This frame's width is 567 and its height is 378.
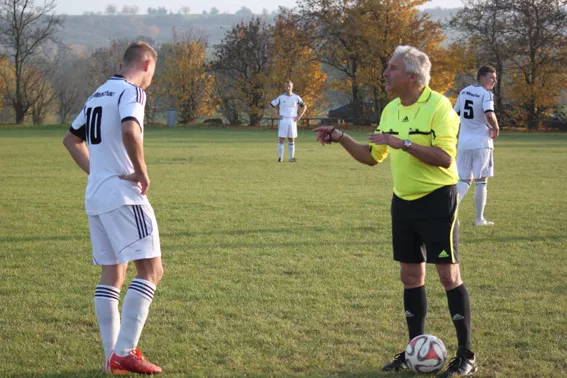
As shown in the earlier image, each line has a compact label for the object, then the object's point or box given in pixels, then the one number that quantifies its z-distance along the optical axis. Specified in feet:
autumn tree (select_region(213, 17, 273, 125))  169.07
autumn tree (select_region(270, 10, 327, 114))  164.66
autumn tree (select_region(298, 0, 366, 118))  160.15
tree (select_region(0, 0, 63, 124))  166.09
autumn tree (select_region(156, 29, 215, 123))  172.65
